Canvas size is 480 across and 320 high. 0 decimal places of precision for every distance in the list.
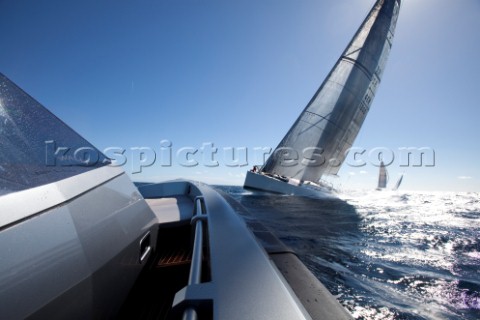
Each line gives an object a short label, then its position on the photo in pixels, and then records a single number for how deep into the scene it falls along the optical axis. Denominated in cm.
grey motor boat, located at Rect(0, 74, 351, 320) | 48
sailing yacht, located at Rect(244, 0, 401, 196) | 1611
